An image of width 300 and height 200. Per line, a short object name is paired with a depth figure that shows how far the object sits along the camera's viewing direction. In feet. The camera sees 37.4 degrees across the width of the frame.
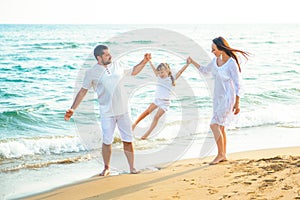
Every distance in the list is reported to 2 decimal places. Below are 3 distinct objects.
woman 20.92
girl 29.35
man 20.07
